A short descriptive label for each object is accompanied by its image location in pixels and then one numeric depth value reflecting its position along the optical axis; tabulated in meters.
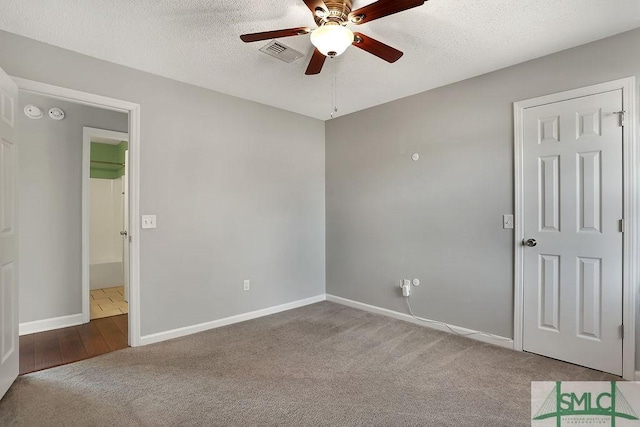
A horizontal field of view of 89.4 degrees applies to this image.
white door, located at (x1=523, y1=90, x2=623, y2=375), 2.32
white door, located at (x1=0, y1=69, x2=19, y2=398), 2.02
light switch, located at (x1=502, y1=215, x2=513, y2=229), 2.80
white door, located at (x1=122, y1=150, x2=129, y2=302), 4.54
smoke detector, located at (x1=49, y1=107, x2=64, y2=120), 3.29
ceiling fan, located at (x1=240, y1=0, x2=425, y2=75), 1.69
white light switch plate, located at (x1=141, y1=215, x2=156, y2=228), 2.88
